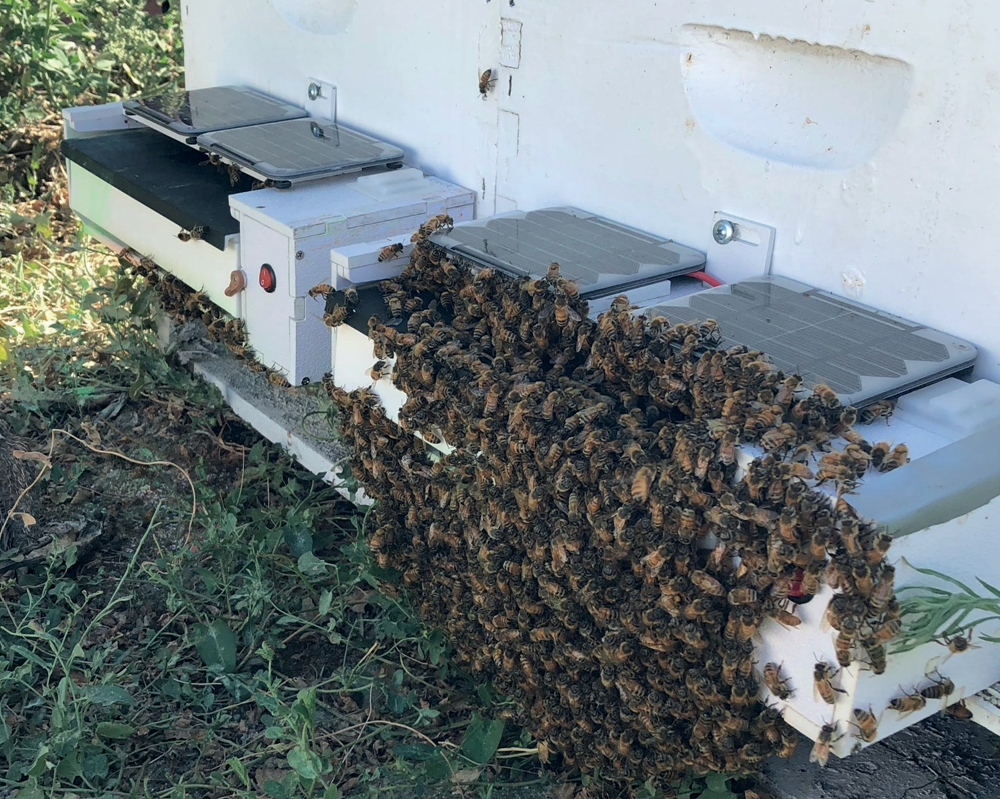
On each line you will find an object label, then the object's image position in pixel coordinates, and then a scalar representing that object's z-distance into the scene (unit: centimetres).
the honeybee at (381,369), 52
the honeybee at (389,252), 56
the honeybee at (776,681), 38
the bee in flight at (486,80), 64
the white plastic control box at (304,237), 59
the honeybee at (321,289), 56
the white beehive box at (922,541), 36
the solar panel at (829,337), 41
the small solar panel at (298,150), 64
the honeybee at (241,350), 65
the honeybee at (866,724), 37
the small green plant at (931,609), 36
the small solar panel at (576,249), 51
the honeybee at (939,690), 39
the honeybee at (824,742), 37
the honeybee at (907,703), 38
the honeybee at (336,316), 53
